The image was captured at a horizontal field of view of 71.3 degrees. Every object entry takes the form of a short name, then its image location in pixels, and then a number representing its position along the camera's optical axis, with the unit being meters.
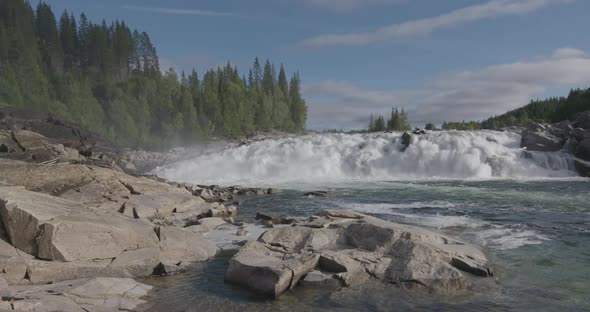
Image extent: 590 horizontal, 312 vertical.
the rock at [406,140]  41.25
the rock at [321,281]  8.62
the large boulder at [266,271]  8.28
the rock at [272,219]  14.83
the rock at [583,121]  43.66
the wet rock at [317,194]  25.09
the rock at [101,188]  15.20
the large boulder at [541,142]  38.94
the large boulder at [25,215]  9.12
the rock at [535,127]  42.29
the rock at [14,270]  8.12
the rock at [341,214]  12.74
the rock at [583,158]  36.28
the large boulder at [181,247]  10.40
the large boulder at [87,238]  8.91
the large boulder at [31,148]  21.95
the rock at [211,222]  14.31
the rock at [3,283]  7.36
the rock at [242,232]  13.38
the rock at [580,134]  37.94
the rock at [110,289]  7.52
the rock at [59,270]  8.30
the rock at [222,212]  16.97
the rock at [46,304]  6.69
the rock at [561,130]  40.39
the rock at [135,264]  9.01
